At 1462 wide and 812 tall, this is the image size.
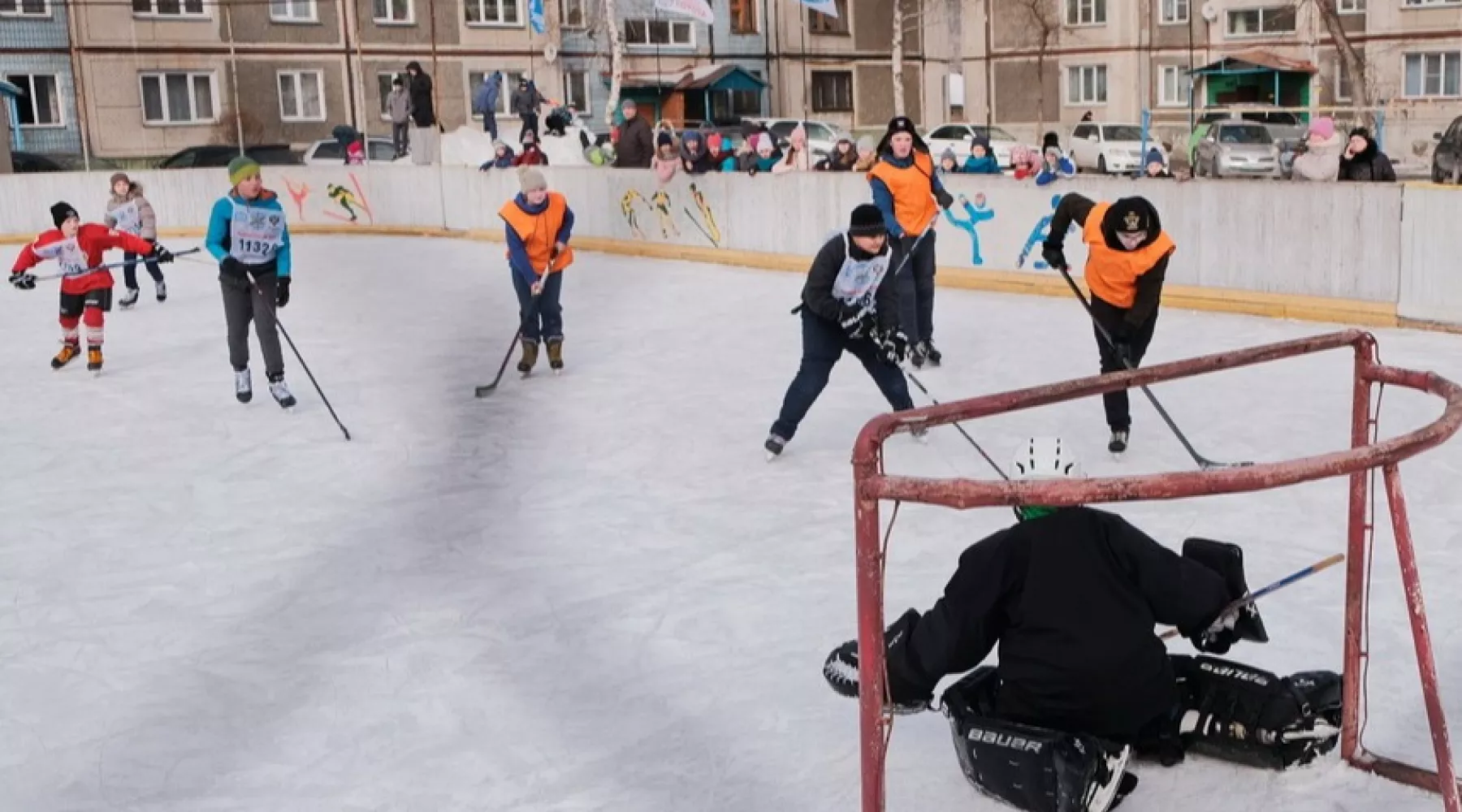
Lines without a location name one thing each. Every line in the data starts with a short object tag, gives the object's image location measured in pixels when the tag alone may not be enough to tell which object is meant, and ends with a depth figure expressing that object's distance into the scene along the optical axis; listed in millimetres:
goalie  3689
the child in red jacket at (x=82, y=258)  10656
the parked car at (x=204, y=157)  26422
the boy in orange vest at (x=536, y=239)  10188
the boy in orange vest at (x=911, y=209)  9812
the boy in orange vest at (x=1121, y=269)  7250
